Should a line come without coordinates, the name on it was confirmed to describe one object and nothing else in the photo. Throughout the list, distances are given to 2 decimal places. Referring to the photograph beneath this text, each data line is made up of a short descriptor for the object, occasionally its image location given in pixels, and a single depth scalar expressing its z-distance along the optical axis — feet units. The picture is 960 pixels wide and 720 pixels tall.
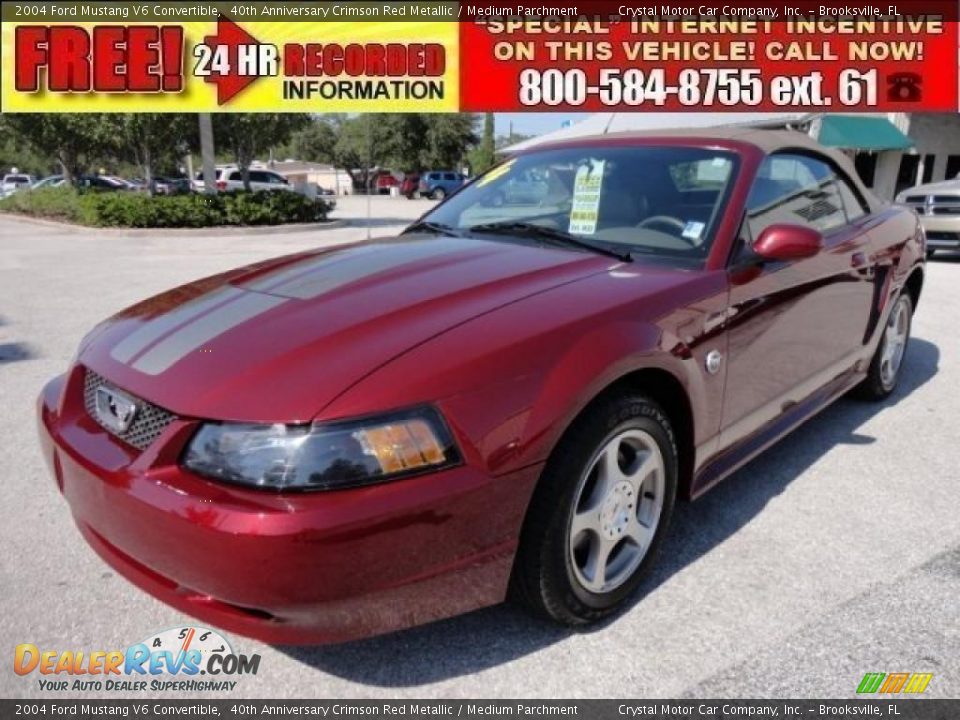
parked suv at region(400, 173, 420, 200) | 145.07
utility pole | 61.16
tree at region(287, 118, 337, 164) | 224.53
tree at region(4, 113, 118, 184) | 61.05
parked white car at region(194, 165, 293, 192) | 98.94
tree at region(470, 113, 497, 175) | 140.51
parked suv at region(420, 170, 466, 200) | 134.46
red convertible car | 5.58
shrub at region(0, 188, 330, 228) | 53.96
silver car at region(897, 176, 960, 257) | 35.19
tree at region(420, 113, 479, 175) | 172.96
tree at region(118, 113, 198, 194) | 59.36
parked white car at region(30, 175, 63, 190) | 101.60
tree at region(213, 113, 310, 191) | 71.00
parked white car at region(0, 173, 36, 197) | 121.39
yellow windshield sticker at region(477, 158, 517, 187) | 11.82
